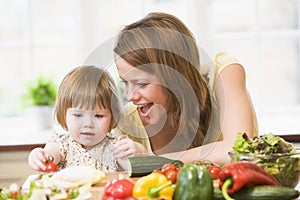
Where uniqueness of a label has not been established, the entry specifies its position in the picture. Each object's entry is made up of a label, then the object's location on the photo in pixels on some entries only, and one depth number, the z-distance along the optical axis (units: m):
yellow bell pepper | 1.94
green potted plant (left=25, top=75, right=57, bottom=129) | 4.30
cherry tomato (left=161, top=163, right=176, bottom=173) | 2.17
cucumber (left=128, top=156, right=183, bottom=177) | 2.41
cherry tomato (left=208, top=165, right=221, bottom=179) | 2.26
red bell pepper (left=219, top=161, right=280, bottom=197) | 1.97
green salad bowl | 2.20
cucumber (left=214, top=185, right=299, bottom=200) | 2.00
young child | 2.75
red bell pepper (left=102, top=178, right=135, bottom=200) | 2.00
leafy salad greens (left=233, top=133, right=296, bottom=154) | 2.23
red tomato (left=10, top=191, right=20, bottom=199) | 2.07
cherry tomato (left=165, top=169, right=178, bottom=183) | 2.12
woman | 2.66
